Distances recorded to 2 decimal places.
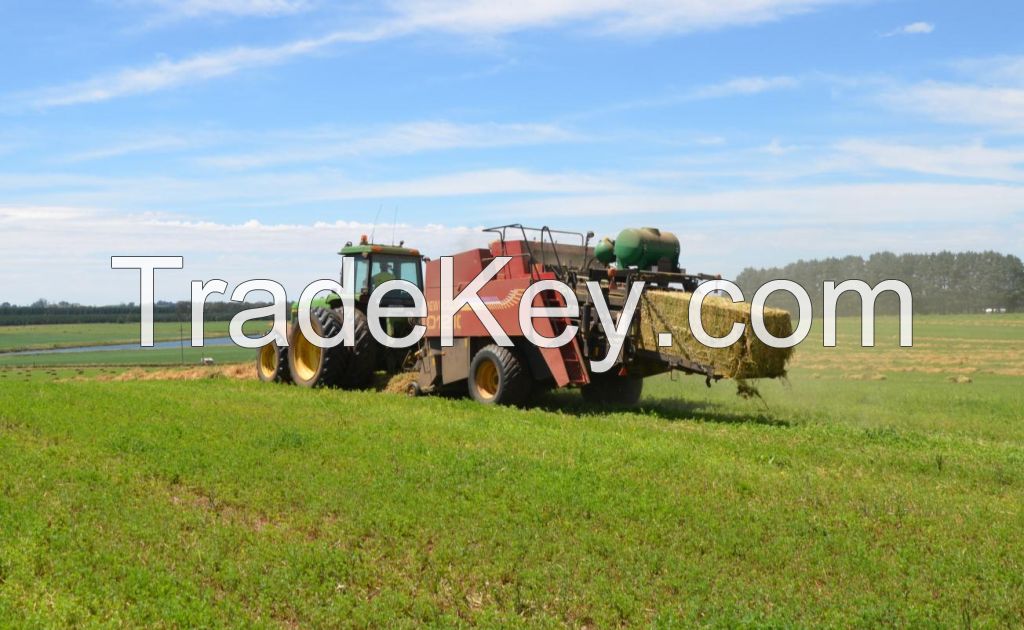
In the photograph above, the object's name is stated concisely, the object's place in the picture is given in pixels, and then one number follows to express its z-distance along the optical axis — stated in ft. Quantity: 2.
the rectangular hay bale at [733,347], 39.24
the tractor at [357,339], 55.67
